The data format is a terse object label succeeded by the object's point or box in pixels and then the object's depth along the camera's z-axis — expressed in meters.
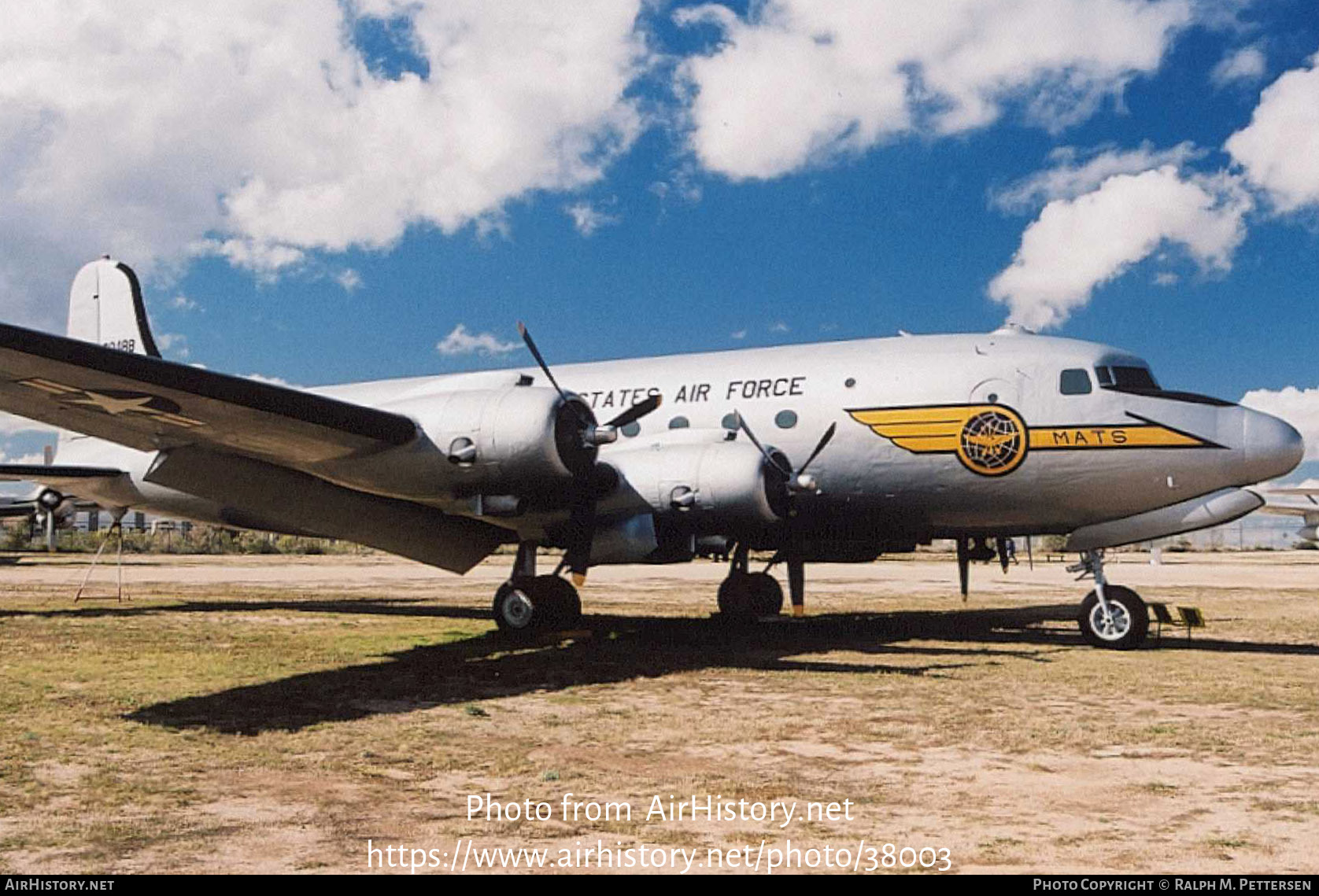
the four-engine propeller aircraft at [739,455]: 10.33
